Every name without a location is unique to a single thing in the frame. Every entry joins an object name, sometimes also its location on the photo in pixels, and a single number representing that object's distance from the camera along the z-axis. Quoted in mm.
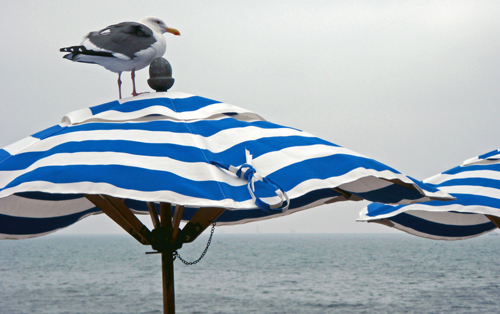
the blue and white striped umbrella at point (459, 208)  7020
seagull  6027
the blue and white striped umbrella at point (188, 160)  3984
